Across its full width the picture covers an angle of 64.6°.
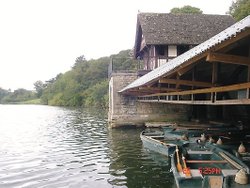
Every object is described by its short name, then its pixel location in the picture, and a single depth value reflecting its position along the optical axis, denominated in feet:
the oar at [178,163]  15.47
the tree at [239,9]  66.84
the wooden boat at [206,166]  12.96
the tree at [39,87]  262.55
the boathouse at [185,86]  12.75
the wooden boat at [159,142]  23.39
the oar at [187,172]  14.15
